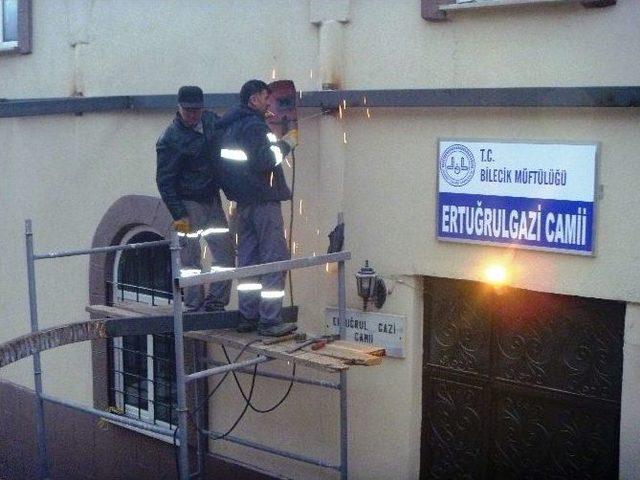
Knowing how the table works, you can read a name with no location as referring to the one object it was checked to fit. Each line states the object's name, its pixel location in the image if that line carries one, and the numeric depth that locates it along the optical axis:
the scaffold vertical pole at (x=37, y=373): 7.32
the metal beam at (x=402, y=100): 6.45
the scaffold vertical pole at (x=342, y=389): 7.13
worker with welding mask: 7.05
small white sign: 7.71
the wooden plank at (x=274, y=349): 6.47
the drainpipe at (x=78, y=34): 10.38
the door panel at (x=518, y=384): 6.95
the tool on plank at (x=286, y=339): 7.03
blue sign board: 6.65
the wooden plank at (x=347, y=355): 6.57
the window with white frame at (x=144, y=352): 10.02
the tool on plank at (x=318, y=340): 6.87
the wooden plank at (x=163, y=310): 7.75
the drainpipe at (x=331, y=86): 7.90
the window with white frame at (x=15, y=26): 11.06
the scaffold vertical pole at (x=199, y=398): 8.91
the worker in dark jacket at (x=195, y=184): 7.38
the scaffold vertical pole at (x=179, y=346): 6.10
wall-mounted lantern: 7.68
